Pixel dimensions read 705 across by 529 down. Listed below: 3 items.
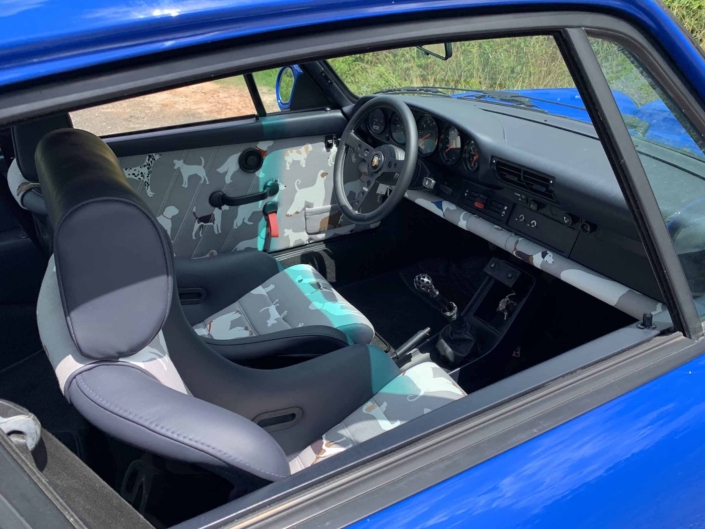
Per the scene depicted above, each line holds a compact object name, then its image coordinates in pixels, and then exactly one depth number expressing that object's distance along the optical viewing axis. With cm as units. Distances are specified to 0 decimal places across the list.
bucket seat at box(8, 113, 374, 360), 182
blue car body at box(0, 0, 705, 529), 62
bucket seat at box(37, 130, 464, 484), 88
